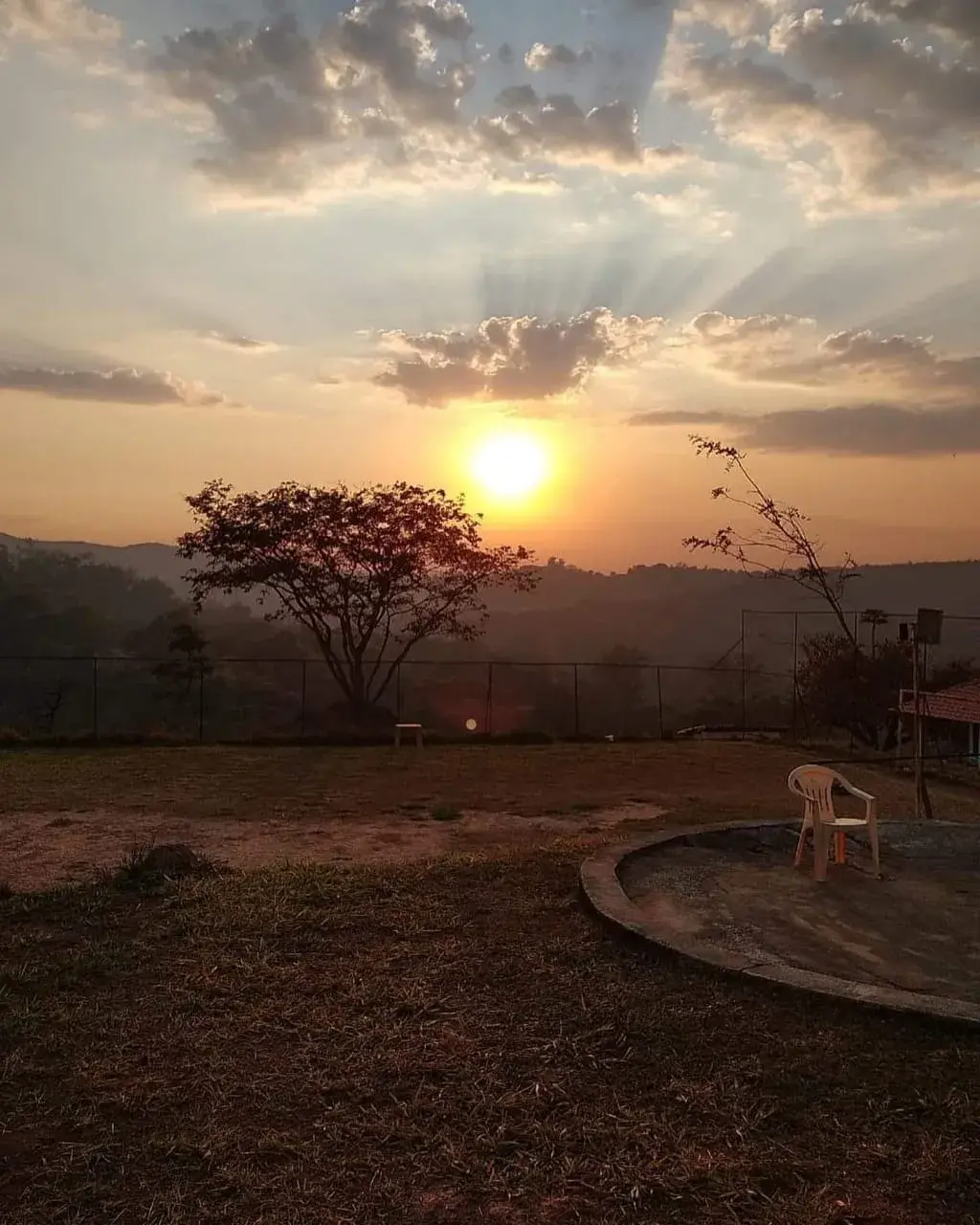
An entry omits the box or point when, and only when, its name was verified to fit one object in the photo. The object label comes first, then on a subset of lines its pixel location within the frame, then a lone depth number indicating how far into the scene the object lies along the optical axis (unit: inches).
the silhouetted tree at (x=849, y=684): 967.6
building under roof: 756.6
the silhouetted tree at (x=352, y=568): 802.2
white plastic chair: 236.2
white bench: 606.2
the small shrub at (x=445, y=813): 357.4
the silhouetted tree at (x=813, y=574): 464.1
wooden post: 341.1
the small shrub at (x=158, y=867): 230.5
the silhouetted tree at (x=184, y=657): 891.5
